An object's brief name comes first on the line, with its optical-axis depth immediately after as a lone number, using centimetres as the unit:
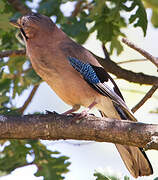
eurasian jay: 1052
